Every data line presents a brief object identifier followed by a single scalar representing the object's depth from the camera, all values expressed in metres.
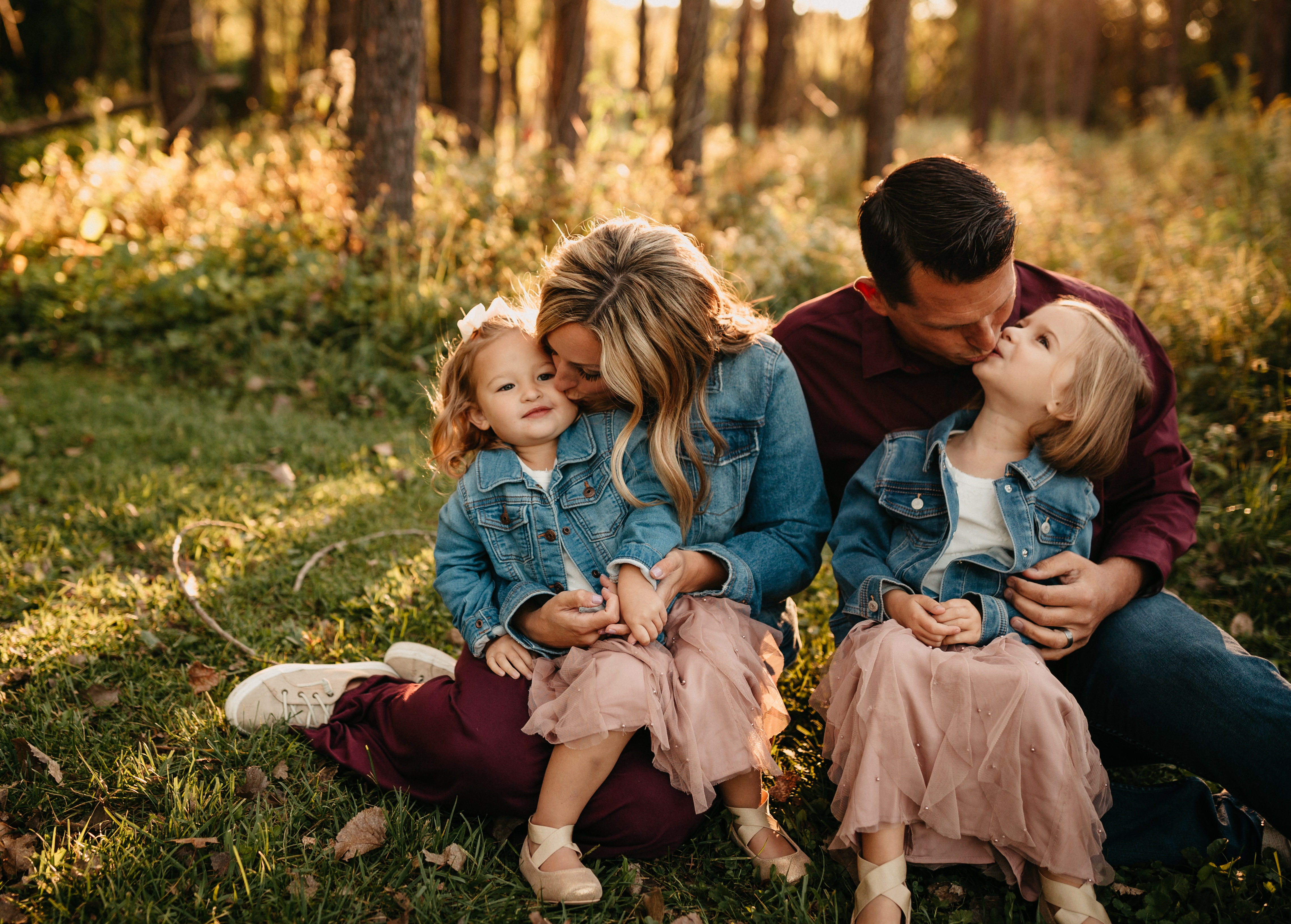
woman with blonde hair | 2.20
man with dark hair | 1.98
